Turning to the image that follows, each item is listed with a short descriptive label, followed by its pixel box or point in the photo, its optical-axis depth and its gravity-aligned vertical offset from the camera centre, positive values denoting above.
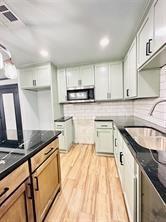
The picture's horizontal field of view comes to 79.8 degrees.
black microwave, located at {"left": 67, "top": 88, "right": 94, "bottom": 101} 2.79 +0.30
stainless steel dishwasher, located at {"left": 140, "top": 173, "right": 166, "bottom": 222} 0.57 -0.67
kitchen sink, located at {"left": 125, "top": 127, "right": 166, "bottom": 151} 1.13 -0.44
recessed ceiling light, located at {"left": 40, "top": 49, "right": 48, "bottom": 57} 2.07 +1.16
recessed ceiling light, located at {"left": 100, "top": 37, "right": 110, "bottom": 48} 1.77 +1.17
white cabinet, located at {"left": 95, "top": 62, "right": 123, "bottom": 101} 2.65 +0.62
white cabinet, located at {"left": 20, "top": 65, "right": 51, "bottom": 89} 2.64 +0.81
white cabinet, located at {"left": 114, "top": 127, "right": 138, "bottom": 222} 0.87 -0.79
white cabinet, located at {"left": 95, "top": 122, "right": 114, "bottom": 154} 2.35 -0.79
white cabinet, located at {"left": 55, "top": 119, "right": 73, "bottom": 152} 2.61 -0.81
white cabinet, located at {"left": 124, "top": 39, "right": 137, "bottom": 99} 1.70 +0.61
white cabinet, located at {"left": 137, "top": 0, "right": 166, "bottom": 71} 0.89 +0.70
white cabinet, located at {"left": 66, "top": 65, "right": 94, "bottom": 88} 2.78 +0.82
